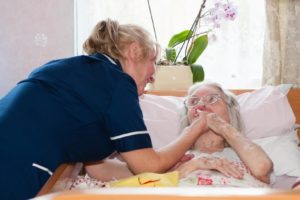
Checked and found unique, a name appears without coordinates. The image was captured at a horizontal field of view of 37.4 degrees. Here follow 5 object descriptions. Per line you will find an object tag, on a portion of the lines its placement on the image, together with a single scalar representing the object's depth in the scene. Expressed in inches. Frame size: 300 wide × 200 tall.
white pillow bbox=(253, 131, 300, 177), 65.2
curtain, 82.1
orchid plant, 84.5
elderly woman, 52.6
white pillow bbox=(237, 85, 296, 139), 70.8
